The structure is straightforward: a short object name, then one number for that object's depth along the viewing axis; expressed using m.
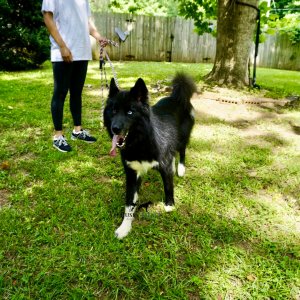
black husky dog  2.22
